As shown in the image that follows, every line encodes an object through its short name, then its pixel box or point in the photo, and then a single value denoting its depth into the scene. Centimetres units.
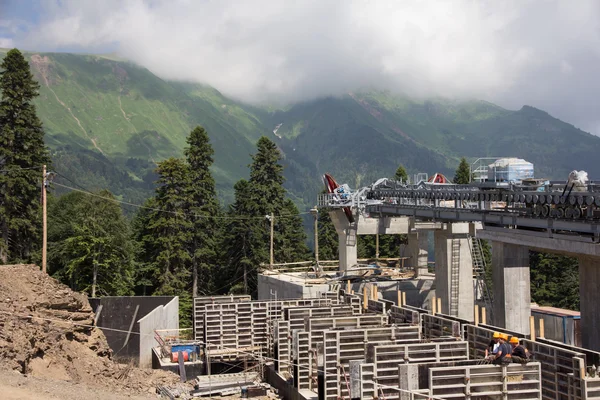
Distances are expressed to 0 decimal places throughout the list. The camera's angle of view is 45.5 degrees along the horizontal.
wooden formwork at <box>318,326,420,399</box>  2138
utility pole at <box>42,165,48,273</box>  3505
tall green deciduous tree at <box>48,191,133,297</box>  5034
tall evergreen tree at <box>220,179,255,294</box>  6375
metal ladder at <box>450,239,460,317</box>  4019
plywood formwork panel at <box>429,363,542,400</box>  1599
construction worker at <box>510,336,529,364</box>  1770
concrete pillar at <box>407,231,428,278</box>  5147
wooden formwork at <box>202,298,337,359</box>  3247
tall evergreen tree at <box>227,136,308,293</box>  6419
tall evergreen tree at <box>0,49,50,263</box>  4881
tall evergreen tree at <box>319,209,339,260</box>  7581
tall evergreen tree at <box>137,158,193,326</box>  5622
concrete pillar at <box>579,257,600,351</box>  2661
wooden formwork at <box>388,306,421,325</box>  2677
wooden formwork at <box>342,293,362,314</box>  3141
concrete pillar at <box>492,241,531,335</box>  3122
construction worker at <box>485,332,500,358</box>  1935
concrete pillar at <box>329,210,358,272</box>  4947
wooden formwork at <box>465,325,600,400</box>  1762
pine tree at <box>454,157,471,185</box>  7219
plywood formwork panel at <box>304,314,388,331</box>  2541
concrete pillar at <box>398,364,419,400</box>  1614
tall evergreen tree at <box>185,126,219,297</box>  6047
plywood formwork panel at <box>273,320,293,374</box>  2783
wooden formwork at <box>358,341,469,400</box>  1780
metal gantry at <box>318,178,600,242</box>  2584
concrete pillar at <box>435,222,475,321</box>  4012
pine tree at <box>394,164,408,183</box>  7644
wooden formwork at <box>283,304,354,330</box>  2884
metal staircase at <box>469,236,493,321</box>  4213
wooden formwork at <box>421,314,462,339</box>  2392
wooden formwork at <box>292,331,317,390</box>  2433
